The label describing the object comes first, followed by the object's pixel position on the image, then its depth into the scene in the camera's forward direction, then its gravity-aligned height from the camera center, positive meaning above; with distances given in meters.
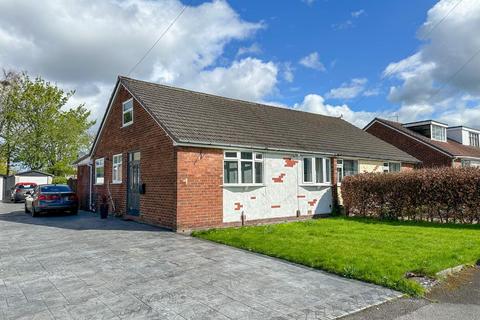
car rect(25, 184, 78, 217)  15.94 -0.60
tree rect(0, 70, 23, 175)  36.28 +7.36
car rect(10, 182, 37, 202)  27.41 -0.26
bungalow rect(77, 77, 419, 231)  11.98 +0.93
